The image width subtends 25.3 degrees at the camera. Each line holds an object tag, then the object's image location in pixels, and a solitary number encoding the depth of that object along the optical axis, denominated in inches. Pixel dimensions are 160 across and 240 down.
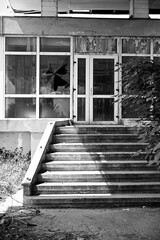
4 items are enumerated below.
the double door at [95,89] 506.0
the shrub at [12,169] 356.5
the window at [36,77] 495.8
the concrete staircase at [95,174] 308.2
